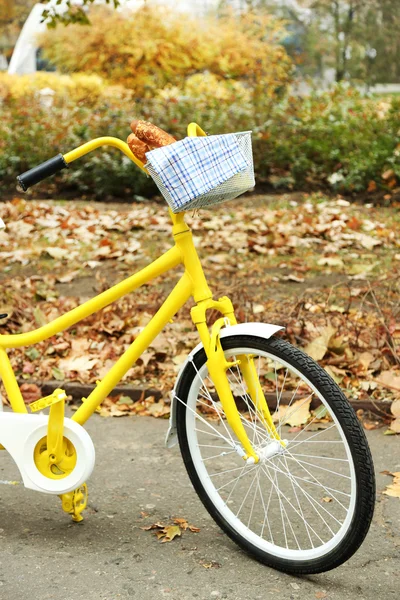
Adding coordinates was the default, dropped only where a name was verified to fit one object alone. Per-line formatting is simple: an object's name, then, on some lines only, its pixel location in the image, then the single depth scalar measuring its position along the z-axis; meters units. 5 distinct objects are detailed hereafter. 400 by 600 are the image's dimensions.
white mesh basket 2.21
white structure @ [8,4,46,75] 17.09
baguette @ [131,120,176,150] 2.28
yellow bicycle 2.33
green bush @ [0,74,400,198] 7.92
